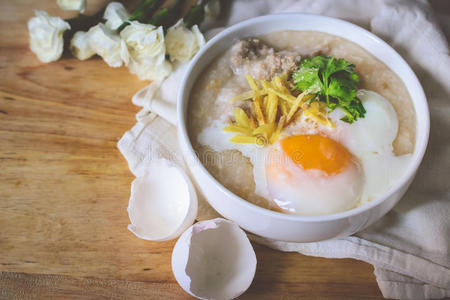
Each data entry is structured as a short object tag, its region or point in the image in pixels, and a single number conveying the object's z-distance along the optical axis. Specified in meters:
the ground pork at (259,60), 0.39
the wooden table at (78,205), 0.37
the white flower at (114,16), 0.44
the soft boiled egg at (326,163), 0.35
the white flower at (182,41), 0.43
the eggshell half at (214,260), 0.34
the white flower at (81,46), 0.45
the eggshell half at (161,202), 0.37
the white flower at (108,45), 0.43
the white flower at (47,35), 0.44
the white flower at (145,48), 0.42
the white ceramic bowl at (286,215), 0.32
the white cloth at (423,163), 0.37
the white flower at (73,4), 0.46
